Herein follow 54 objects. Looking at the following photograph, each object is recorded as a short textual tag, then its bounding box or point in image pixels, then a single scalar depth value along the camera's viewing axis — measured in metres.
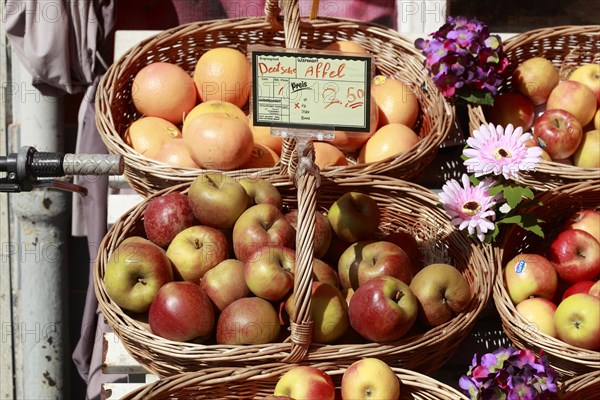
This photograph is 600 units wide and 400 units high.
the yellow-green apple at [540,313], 1.68
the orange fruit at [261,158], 2.01
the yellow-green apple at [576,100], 2.17
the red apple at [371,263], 1.65
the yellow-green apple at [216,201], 1.71
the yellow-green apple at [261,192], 1.78
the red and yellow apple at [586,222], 1.89
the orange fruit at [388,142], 2.00
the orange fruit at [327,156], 1.98
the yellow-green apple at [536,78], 2.22
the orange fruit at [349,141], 2.09
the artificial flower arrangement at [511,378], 1.42
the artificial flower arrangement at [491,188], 1.71
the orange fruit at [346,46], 2.26
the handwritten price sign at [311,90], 1.60
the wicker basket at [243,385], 1.47
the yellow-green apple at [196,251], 1.67
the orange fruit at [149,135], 2.07
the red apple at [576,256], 1.81
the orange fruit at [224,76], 2.22
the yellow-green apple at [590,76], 2.25
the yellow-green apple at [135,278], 1.58
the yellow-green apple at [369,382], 1.44
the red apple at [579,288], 1.75
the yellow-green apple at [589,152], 2.10
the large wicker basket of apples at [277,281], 1.50
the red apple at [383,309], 1.49
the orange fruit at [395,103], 2.18
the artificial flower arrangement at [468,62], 2.06
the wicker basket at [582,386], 1.50
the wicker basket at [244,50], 1.93
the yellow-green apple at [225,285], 1.59
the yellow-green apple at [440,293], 1.59
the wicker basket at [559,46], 2.29
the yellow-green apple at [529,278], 1.74
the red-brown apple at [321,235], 1.75
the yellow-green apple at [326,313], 1.52
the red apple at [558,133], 2.04
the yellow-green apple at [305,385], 1.42
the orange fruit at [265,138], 2.07
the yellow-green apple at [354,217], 1.78
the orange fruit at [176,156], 1.95
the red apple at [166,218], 1.75
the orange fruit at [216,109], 2.09
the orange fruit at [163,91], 2.20
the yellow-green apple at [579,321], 1.59
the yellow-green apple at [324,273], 1.66
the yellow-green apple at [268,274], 1.53
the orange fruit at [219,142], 1.88
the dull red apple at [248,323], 1.50
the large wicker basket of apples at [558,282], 1.60
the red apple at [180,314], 1.50
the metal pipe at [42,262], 2.82
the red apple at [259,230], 1.65
